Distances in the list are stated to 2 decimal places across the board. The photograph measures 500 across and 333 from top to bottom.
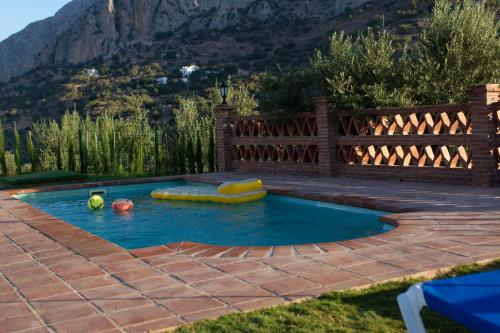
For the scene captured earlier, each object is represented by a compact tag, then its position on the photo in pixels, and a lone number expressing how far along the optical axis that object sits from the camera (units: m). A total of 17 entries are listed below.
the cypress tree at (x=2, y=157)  17.22
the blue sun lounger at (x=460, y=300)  2.14
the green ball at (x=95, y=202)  10.30
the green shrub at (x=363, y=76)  11.17
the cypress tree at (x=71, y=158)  17.21
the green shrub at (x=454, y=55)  11.06
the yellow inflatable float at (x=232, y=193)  10.22
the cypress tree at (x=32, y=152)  17.44
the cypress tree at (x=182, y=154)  16.33
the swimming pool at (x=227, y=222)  7.28
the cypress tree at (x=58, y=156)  17.78
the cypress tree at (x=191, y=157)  16.06
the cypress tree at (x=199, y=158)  15.81
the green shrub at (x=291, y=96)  12.88
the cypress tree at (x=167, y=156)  16.67
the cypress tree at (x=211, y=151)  15.95
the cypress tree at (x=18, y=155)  17.12
